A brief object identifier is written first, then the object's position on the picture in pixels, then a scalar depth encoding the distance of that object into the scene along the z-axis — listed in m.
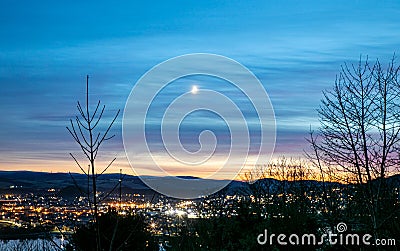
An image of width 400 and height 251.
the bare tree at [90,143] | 4.29
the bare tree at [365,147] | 7.64
